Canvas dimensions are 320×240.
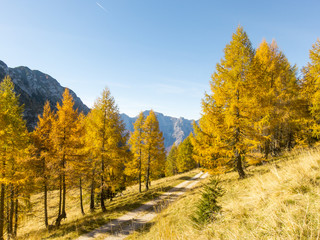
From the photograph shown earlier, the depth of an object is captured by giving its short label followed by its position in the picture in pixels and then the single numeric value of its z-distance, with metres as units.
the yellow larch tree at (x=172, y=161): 57.66
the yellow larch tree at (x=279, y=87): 13.06
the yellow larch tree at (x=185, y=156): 45.78
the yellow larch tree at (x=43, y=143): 14.55
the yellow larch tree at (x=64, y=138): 13.57
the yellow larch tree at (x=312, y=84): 13.34
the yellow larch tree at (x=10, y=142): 11.38
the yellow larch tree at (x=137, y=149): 22.45
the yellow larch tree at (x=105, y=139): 15.35
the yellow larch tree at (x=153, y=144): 22.80
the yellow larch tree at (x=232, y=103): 10.80
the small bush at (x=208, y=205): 4.20
